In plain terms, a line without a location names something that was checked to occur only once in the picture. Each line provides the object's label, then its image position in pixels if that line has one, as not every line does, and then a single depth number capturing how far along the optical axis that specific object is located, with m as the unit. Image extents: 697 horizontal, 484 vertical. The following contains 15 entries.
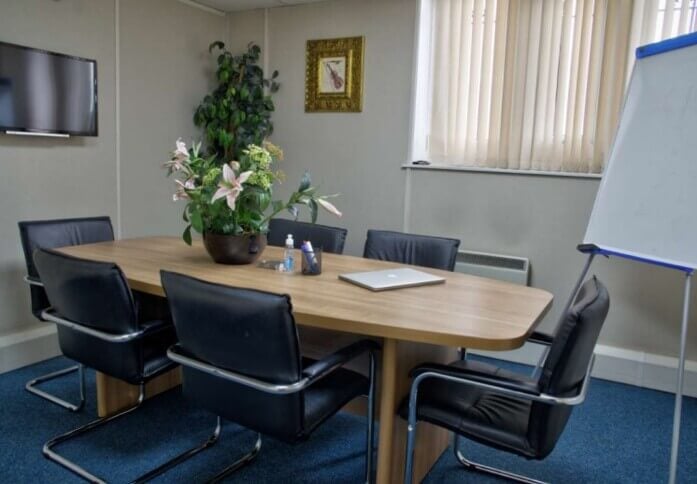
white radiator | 3.54
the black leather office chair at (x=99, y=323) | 1.93
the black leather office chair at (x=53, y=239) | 2.77
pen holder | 2.33
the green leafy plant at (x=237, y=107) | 4.27
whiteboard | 2.04
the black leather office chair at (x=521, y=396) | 1.55
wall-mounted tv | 3.06
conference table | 1.70
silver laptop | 2.14
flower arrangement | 2.36
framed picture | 4.08
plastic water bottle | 2.42
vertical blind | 3.27
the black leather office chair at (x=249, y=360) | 1.54
